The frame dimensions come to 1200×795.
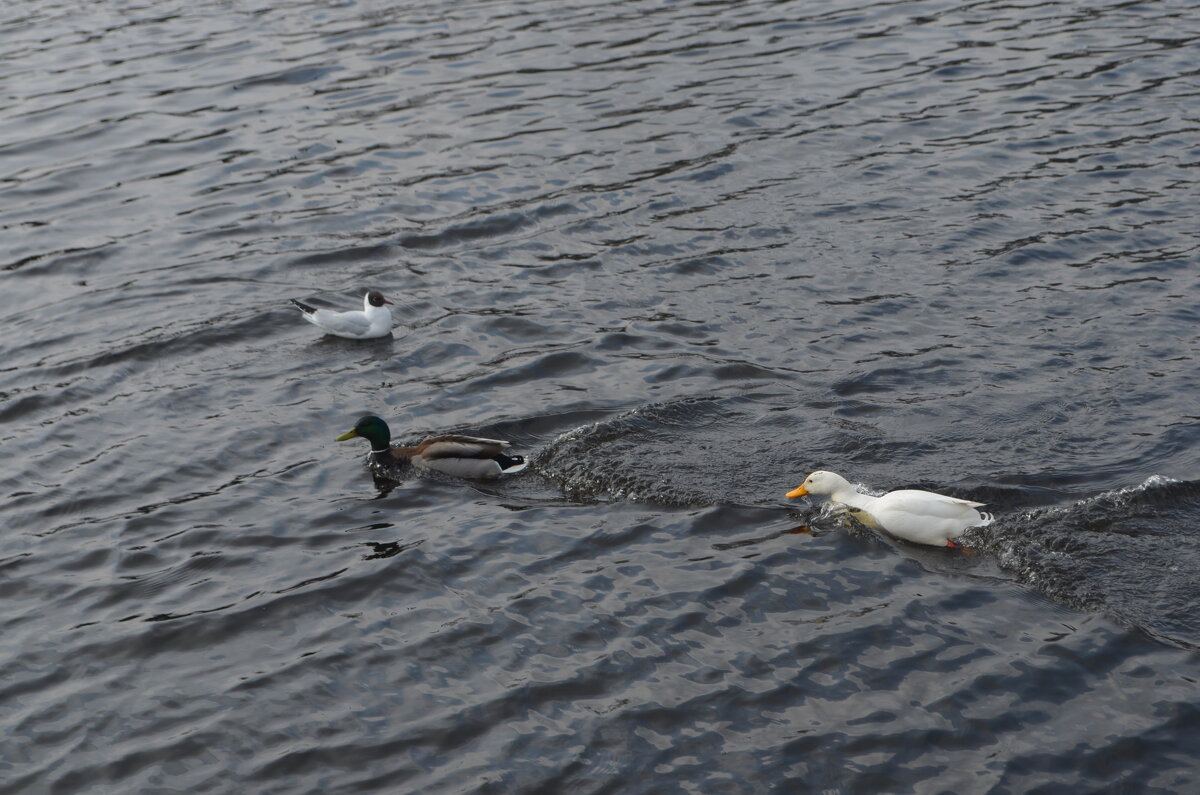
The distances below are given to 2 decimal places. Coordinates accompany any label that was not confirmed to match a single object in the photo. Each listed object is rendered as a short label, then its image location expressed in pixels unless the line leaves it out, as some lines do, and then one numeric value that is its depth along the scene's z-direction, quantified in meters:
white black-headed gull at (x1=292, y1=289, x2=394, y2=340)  12.80
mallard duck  10.20
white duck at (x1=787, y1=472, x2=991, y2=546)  8.63
